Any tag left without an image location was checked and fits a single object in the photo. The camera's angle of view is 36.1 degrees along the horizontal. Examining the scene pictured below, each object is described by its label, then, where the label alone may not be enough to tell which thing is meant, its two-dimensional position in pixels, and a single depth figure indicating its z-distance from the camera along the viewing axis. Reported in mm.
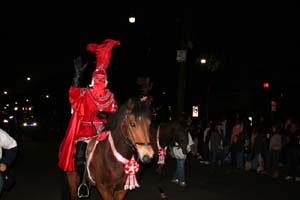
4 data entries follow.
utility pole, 19938
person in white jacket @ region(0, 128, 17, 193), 5906
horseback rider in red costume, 8250
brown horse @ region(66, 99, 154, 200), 6340
